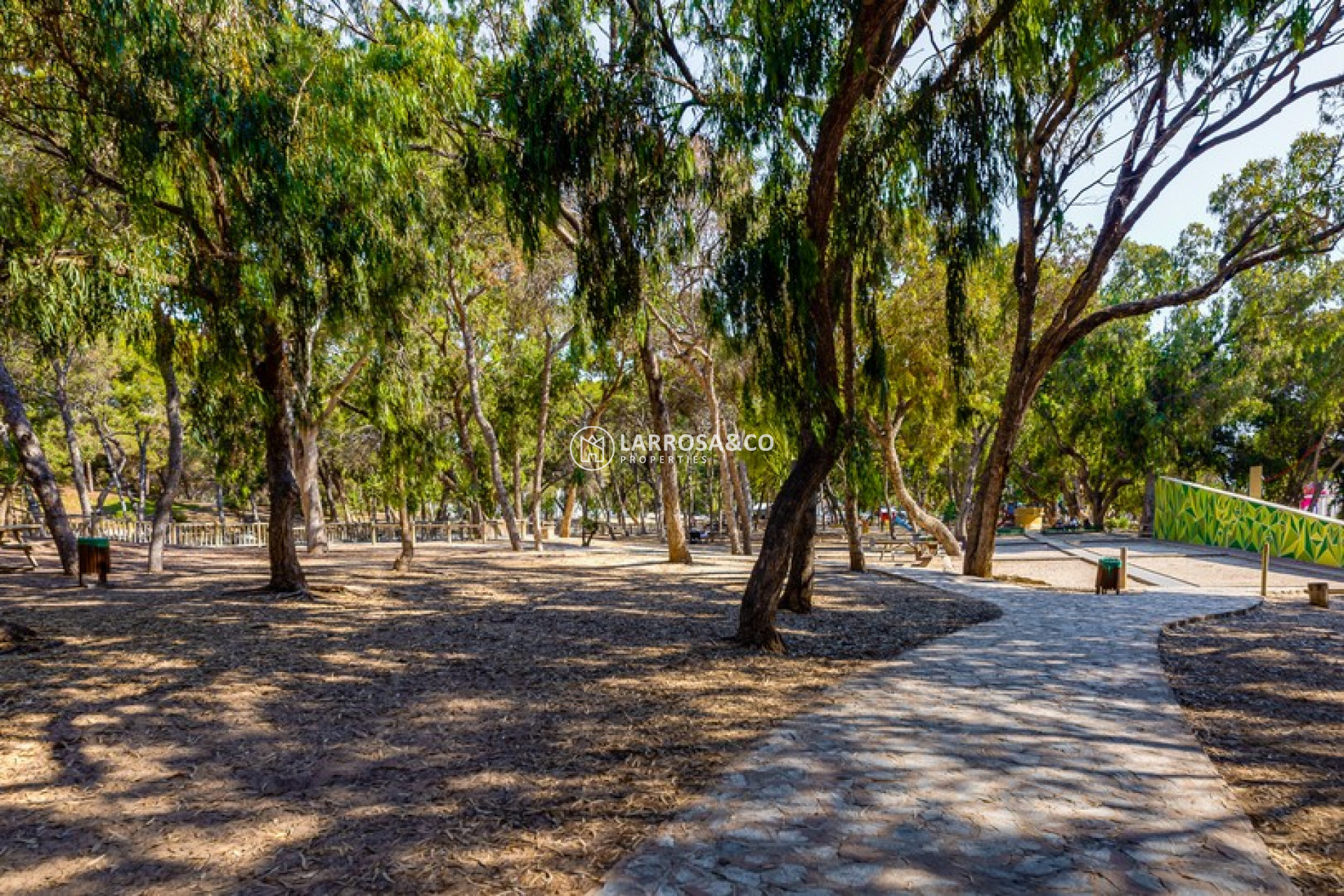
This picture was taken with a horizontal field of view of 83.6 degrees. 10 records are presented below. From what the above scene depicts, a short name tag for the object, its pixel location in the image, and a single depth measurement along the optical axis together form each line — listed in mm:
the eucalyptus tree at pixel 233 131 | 6723
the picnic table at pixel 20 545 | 12664
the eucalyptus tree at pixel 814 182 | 6352
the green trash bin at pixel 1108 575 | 12883
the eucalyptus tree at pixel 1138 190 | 10938
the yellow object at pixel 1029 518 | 42000
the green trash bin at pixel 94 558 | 11664
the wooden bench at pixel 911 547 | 18859
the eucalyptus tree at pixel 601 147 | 7074
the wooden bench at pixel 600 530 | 25125
